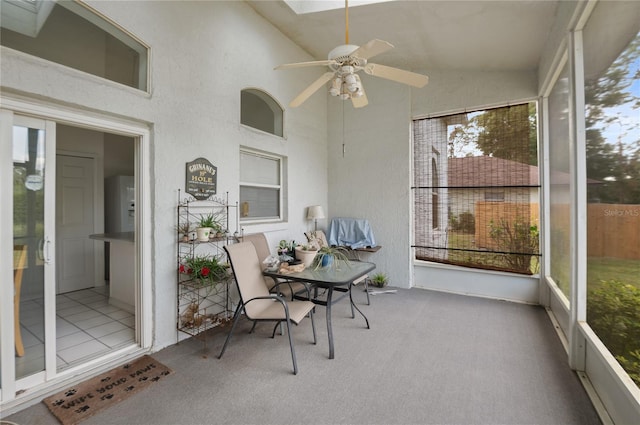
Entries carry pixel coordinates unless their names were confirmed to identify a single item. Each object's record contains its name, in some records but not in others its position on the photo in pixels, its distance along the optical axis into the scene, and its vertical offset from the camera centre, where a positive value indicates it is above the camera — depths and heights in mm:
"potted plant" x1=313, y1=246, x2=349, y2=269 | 3262 -521
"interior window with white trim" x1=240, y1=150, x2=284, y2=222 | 3959 +394
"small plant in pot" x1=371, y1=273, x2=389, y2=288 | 4898 -1142
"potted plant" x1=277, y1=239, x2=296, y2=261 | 3307 -489
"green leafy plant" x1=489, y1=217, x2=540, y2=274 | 4109 -408
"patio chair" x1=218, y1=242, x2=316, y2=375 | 2530 -795
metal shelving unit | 2953 -669
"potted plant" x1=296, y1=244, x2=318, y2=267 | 3252 -483
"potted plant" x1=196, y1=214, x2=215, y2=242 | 2961 -147
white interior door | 4258 -133
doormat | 1939 -1316
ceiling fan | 2168 +1178
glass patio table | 2666 -620
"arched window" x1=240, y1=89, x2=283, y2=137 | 3852 +1459
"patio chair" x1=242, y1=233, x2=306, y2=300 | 3305 -794
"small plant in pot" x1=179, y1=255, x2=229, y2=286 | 2822 -564
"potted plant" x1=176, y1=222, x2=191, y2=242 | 2916 -178
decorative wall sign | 3027 +379
